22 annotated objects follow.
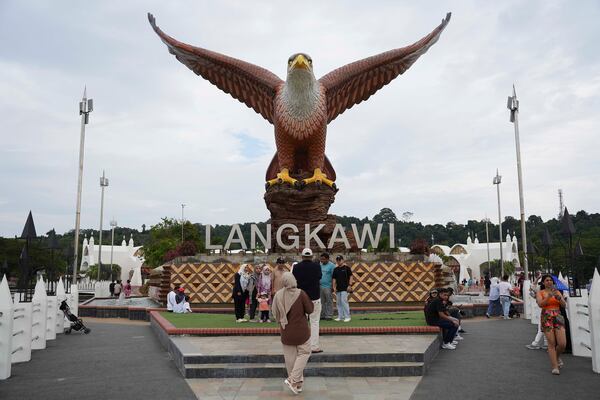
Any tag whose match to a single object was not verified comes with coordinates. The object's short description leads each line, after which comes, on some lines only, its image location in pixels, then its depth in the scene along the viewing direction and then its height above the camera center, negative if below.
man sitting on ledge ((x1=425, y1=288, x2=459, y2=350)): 9.21 -1.11
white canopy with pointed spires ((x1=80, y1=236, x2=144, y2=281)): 65.38 +0.21
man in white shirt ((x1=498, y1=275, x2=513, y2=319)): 15.34 -1.13
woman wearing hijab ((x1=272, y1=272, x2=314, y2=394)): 6.00 -0.81
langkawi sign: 17.70 +0.71
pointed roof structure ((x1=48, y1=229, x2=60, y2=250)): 17.06 +0.60
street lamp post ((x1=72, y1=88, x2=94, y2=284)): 25.16 +6.87
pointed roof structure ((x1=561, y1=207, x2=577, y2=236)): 10.08 +0.63
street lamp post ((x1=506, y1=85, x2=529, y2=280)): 23.29 +5.65
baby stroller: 12.33 -1.54
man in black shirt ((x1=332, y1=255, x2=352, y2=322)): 10.40 -0.56
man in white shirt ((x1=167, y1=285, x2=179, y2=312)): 15.14 -1.25
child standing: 11.25 -1.06
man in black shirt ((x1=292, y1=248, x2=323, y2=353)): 7.68 -0.31
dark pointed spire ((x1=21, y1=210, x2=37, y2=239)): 11.27 +0.65
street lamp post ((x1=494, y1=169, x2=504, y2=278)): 36.84 +5.44
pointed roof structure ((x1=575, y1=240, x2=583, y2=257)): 17.63 +0.24
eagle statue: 18.31 +6.42
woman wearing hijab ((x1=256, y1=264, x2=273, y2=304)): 11.50 -0.55
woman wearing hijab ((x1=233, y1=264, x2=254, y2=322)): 11.60 -0.77
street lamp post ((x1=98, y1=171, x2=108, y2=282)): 36.44 +5.11
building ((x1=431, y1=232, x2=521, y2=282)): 63.88 +0.50
